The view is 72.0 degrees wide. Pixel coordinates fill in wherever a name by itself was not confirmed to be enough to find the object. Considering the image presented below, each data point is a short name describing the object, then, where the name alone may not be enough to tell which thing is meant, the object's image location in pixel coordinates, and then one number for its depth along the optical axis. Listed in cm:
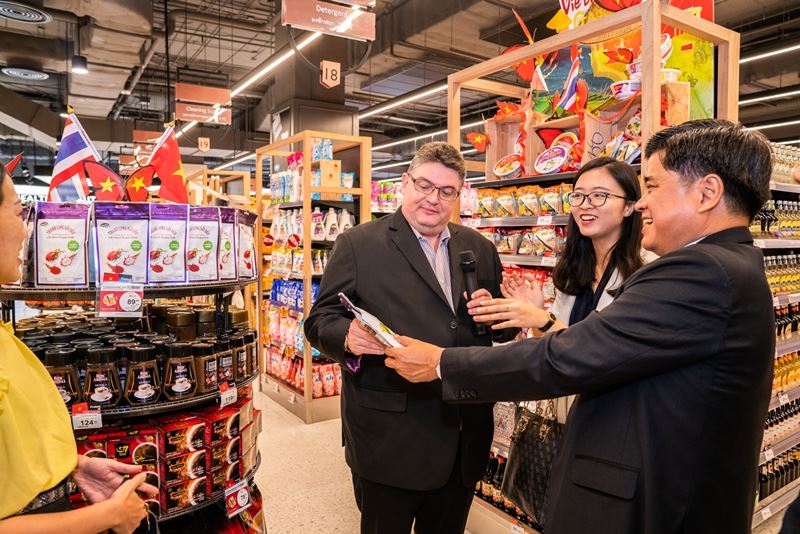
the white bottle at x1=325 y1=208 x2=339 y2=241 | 554
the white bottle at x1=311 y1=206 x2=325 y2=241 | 549
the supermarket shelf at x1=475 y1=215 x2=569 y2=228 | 293
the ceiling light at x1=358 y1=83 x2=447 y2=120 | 917
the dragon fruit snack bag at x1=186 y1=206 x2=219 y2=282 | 239
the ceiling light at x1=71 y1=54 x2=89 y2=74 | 875
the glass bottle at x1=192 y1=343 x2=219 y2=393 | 235
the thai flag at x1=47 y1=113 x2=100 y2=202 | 244
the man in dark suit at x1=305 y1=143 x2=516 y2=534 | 200
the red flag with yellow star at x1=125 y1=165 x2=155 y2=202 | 261
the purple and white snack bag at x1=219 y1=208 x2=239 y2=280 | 251
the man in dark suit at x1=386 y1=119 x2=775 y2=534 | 125
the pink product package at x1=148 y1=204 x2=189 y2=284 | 229
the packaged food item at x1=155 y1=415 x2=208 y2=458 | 230
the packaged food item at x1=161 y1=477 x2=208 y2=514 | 229
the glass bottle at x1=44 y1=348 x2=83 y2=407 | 209
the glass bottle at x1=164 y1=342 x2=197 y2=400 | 228
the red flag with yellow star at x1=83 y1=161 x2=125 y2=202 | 245
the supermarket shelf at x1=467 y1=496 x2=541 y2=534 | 305
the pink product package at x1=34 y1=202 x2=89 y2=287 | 212
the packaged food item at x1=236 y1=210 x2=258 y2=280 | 266
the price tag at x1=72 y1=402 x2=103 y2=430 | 207
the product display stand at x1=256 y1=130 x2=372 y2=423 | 531
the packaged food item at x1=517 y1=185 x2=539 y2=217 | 310
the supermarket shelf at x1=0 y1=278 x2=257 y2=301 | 212
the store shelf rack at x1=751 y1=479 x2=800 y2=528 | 341
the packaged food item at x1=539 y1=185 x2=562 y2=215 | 297
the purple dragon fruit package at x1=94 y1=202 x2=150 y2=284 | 221
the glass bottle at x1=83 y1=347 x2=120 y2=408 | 213
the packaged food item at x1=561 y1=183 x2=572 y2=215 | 293
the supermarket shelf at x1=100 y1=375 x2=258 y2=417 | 215
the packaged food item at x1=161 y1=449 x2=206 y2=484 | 229
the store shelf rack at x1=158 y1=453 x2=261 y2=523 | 227
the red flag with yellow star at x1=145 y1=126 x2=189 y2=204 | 265
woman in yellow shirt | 127
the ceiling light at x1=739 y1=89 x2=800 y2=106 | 944
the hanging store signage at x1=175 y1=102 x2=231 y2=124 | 1012
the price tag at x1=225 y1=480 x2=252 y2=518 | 246
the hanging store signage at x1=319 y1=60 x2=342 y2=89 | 707
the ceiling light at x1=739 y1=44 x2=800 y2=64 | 692
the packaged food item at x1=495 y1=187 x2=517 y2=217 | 324
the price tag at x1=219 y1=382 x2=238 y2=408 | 238
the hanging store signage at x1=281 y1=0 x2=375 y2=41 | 507
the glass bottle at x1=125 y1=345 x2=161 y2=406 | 220
